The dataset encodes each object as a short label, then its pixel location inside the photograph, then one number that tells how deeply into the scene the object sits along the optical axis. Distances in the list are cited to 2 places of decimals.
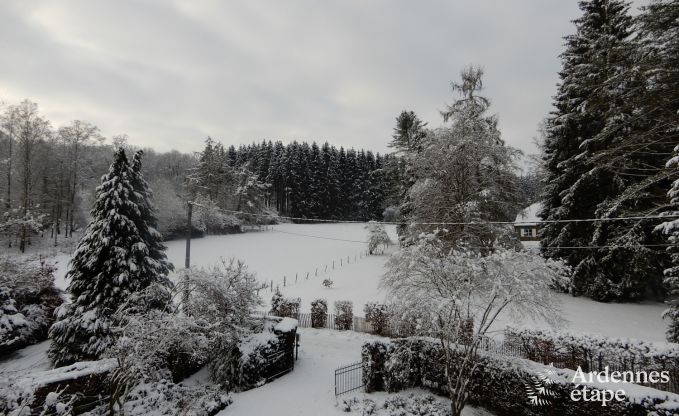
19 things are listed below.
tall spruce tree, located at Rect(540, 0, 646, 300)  18.59
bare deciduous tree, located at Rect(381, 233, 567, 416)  8.53
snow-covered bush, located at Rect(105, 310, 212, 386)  8.13
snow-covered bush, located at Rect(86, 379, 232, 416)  9.30
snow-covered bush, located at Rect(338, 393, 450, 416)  9.59
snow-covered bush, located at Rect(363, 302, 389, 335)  17.52
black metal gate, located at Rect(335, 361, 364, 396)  11.37
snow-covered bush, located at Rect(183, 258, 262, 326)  11.27
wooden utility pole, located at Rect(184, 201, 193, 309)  11.21
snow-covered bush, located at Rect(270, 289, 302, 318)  19.73
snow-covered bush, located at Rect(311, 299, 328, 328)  19.19
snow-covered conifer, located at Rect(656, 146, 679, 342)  10.28
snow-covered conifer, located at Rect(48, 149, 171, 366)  11.88
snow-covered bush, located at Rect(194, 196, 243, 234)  45.84
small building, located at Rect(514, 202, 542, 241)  41.92
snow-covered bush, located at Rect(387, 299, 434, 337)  9.13
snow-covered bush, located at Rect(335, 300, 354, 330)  18.53
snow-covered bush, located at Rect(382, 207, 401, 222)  48.64
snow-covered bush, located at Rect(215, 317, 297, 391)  11.46
